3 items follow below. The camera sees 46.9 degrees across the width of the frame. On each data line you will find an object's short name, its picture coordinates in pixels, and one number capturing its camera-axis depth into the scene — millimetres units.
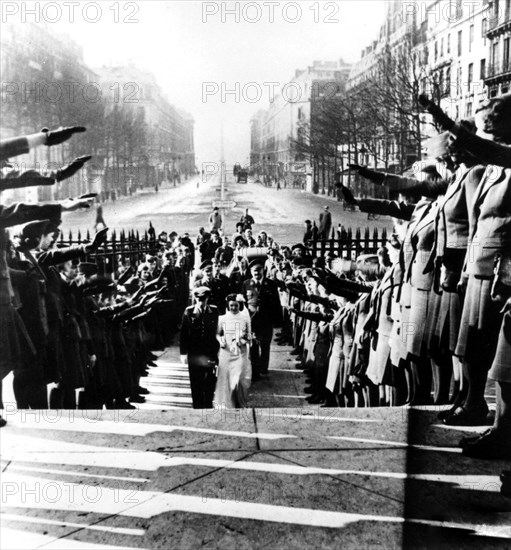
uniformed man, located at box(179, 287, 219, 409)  6988
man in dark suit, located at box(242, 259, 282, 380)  8938
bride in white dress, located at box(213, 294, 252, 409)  6918
